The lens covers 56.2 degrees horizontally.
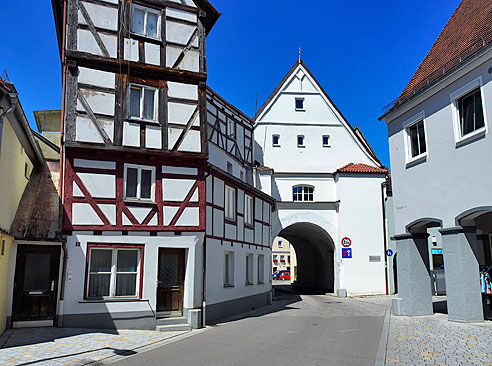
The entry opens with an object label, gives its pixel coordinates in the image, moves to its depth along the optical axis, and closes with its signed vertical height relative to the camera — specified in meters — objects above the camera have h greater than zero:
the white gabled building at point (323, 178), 28.16 +5.40
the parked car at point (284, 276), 64.12 -1.71
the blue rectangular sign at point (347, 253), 25.08 +0.58
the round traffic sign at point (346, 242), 27.31 +1.27
